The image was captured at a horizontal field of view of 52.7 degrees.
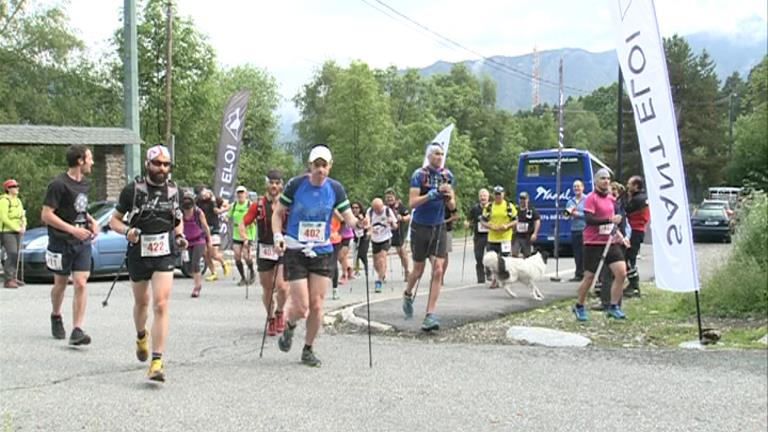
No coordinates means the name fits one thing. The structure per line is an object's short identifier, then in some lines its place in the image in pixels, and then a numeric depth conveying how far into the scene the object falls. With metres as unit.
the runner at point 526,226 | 15.35
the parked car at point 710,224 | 31.23
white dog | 12.34
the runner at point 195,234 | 12.49
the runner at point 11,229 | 13.73
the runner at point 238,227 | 14.18
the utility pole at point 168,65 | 26.44
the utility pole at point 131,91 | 18.42
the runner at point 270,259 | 8.24
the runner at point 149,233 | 6.50
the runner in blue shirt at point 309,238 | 6.97
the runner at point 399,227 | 15.29
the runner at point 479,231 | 15.20
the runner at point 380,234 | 14.34
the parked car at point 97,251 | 14.62
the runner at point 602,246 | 9.77
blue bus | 25.27
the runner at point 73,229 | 7.52
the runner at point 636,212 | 11.68
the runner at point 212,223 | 15.45
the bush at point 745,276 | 9.83
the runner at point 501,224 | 14.52
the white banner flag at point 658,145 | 7.68
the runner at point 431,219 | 8.62
